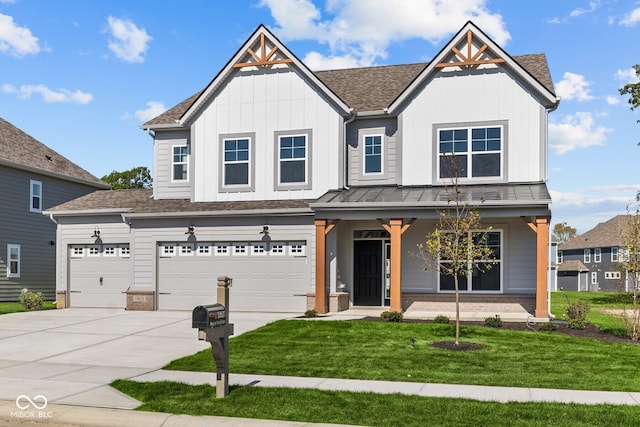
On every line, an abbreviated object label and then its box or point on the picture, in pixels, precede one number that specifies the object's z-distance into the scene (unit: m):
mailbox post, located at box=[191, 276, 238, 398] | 8.41
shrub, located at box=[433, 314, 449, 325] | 15.81
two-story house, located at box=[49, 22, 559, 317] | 18.91
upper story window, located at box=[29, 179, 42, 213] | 28.11
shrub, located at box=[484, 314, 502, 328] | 15.36
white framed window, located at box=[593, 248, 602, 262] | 62.38
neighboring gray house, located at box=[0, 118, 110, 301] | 26.56
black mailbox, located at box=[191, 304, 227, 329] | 8.39
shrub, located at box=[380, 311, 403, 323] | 16.27
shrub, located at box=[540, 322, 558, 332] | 14.96
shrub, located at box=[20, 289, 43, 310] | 21.97
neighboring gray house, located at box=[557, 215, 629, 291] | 60.66
